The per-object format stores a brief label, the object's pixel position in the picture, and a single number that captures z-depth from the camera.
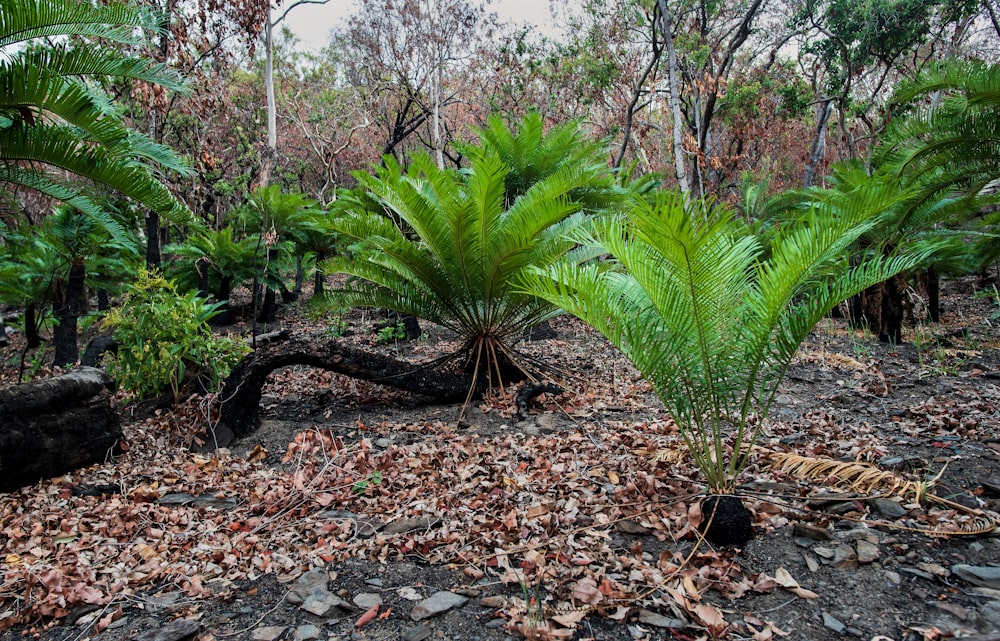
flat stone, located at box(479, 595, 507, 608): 2.30
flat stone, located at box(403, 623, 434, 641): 2.15
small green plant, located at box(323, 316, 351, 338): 8.32
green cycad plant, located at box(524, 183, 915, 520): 2.46
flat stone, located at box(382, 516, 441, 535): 2.97
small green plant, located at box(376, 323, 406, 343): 7.30
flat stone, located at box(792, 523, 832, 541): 2.56
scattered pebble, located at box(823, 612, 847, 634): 2.03
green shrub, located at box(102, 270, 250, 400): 4.47
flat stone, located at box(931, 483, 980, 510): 2.66
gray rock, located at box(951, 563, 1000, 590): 2.15
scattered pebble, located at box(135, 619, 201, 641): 2.22
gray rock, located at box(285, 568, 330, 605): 2.45
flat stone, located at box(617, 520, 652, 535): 2.75
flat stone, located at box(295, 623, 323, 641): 2.19
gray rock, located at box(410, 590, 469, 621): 2.28
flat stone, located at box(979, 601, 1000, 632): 1.92
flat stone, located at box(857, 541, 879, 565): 2.38
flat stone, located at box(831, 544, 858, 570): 2.38
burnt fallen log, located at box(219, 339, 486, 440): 4.46
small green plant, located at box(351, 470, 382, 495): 3.44
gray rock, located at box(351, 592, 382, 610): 2.37
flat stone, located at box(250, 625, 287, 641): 2.20
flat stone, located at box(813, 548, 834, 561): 2.44
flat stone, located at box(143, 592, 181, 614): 2.43
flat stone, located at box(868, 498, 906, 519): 2.64
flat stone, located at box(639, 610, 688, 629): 2.12
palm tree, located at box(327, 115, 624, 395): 4.50
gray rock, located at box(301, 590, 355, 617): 2.35
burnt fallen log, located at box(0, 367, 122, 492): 3.54
